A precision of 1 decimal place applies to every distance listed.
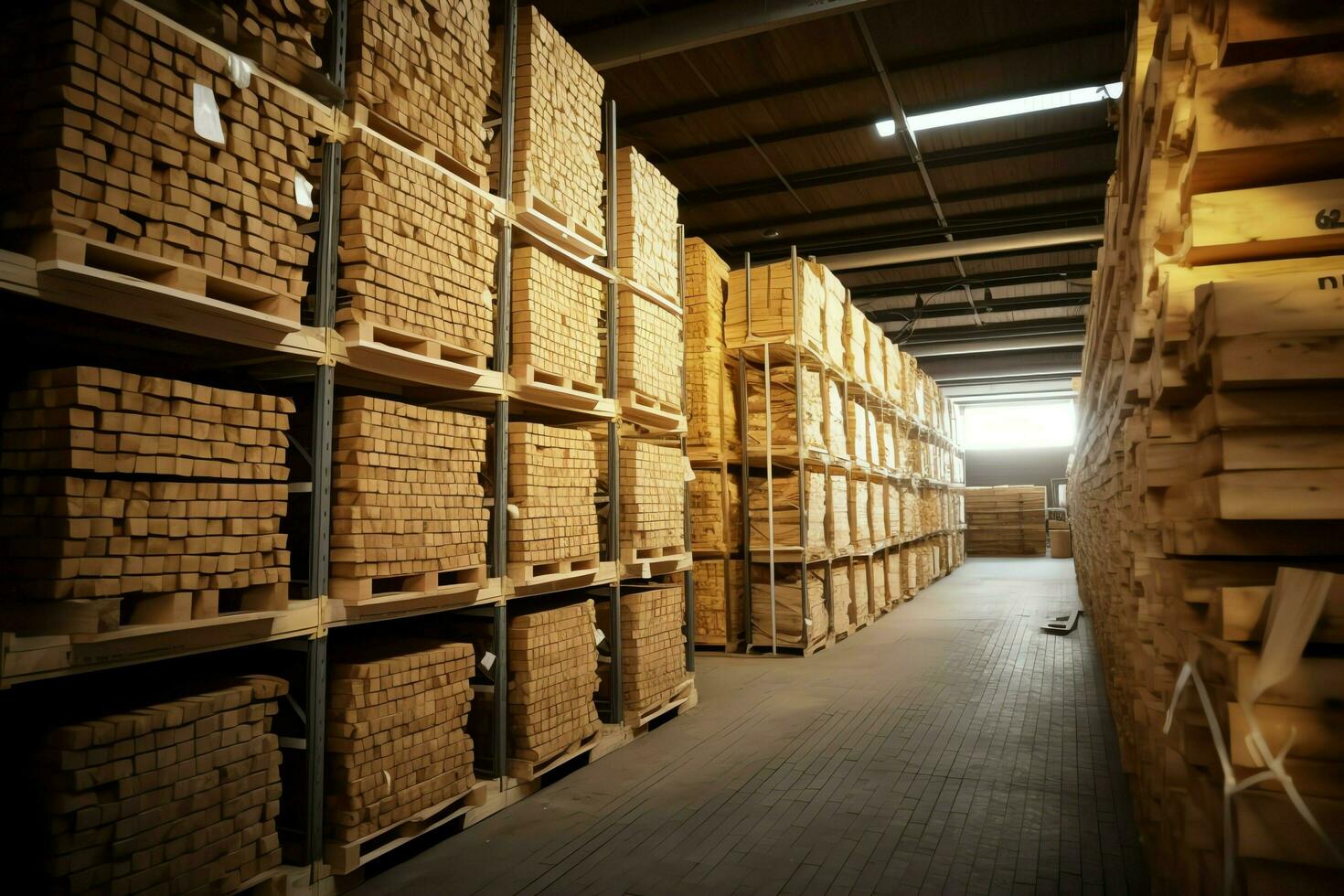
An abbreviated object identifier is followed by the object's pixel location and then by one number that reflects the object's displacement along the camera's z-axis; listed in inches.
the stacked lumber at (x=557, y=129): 221.9
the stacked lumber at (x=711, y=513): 421.1
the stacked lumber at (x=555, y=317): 217.5
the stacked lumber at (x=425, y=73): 171.2
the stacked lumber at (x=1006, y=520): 1144.2
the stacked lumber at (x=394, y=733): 158.1
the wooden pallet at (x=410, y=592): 160.2
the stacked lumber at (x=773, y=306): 412.8
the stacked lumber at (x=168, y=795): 114.4
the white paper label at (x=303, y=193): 151.2
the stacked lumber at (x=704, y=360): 410.0
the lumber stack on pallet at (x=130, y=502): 114.8
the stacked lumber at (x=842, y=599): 453.7
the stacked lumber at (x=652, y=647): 261.7
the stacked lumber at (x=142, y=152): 116.1
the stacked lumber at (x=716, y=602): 424.8
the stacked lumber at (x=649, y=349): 271.4
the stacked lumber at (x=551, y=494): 213.2
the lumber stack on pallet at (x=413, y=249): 164.4
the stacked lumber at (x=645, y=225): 274.2
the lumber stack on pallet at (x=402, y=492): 161.0
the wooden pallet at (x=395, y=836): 152.9
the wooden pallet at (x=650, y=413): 267.9
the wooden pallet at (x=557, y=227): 216.5
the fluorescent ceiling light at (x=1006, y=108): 403.9
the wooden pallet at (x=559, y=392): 213.2
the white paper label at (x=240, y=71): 139.6
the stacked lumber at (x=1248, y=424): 75.2
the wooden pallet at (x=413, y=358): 162.4
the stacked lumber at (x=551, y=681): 208.4
